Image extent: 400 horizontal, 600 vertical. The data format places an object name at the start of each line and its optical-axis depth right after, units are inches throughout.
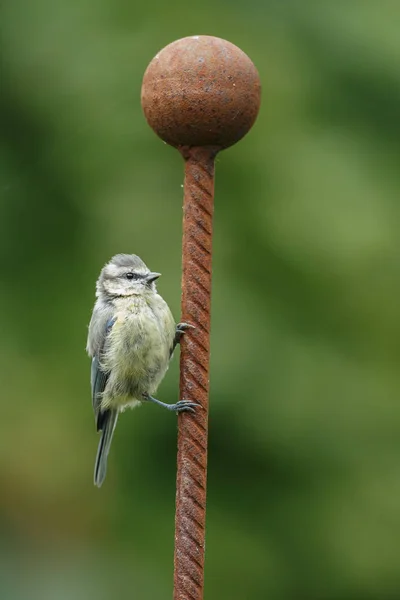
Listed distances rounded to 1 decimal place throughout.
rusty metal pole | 184.2
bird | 193.6
